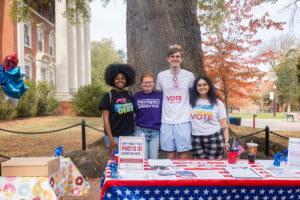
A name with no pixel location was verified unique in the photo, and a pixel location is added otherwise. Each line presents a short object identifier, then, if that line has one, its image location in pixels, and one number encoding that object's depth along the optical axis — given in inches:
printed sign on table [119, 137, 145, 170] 96.7
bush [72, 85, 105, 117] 676.7
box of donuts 100.4
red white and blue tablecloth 85.4
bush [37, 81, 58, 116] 625.6
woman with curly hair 128.1
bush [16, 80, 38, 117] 556.1
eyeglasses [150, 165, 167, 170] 100.3
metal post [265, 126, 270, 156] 245.8
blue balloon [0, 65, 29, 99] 99.0
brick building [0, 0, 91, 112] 615.3
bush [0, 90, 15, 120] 482.3
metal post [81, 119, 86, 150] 248.5
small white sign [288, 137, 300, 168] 103.3
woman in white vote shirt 127.6
